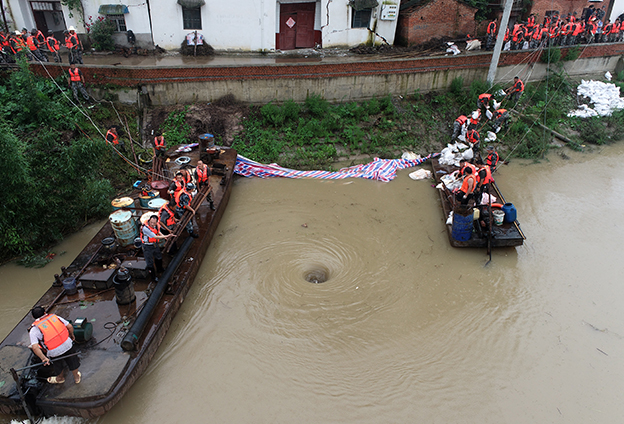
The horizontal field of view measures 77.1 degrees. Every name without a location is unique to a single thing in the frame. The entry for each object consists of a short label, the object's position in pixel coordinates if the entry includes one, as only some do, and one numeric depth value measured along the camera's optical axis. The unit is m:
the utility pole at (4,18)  14.72
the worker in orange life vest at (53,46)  13.24
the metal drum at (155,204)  8.79
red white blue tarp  12.20
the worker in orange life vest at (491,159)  10.95
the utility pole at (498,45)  13.71
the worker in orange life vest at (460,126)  13.46
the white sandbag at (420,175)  12.35
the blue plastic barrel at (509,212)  9.32
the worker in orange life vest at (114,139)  11.04
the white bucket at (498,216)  9.27
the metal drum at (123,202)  8.32
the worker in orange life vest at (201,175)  8.95
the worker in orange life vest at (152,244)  6.89
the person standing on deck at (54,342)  5.05
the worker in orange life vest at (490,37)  16.49
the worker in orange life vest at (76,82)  11.88
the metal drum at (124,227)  7.66
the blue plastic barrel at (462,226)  8.82
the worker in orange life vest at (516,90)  14.52
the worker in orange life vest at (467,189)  8.82
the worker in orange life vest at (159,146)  10.52
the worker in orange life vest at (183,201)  7.86
